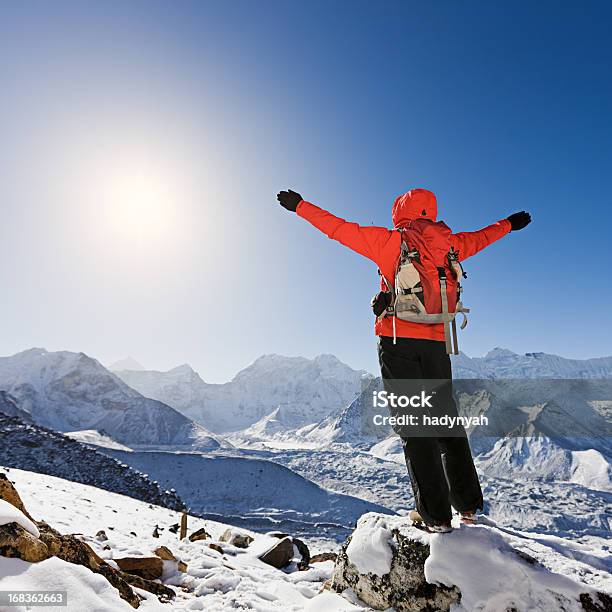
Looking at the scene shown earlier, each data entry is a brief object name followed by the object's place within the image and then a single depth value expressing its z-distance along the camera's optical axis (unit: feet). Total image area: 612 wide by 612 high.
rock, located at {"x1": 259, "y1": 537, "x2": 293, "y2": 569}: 25.55
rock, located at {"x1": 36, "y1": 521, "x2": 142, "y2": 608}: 11.19
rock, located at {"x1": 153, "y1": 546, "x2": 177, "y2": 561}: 19.03
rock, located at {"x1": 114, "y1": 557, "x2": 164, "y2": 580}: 16.71
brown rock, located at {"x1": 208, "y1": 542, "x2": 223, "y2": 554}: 24.93
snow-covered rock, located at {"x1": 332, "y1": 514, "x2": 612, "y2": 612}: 10.09
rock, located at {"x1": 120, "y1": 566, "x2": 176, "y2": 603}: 14.56
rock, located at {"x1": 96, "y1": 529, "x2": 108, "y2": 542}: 20.16
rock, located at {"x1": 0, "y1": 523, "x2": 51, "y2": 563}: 9.72
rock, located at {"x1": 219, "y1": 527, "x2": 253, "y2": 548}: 29.12
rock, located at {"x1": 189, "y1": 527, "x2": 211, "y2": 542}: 28.48
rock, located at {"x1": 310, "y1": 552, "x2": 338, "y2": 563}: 27.27
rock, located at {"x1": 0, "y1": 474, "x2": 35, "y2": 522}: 13.23
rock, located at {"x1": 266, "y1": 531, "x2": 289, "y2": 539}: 30.50
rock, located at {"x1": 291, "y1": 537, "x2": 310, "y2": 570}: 25.96
